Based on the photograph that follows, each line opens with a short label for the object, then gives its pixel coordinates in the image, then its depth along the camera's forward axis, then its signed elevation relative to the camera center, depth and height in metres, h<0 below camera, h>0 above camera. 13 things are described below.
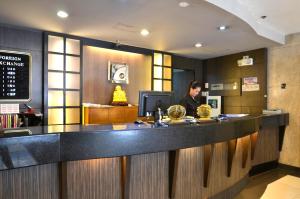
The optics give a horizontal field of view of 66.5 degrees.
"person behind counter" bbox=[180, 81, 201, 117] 3.85 -0.06
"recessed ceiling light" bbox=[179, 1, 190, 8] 3.06 +1.27
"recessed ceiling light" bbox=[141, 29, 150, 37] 4.30 +1.26
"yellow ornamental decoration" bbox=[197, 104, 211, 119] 3.26 -0.21
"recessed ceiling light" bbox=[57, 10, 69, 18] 3.45 +1.27
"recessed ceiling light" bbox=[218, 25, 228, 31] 4.05 +1.26
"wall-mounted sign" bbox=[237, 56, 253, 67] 5.91 +0.96
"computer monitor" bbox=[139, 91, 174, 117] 2.79 -0.06
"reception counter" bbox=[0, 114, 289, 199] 1.69 -0.62
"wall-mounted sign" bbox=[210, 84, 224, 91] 6.71 +0.32
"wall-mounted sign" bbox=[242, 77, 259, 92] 5.83 +0.35
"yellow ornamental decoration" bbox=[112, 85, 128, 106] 5.30 +0.00
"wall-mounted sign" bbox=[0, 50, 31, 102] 4.11 +0.37
